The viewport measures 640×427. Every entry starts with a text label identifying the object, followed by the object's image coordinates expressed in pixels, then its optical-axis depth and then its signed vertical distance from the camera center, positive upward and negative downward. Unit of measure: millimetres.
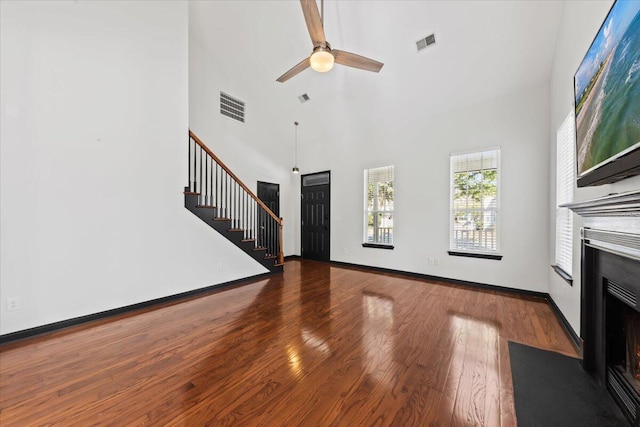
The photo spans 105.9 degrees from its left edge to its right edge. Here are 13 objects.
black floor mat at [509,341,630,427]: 1474 -1265
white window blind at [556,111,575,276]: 2617 +291
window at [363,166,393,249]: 5297 +121
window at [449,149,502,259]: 4055 +152
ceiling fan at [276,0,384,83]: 2238 +1790
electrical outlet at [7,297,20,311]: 2430 -935
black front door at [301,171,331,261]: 6371 -99
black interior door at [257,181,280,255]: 5531 +3
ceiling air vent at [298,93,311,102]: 5315 +2563
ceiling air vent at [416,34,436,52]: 3440 +2490
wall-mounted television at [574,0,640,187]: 1222 +680
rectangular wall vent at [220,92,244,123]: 5281 +2365
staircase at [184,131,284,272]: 3943 -50
